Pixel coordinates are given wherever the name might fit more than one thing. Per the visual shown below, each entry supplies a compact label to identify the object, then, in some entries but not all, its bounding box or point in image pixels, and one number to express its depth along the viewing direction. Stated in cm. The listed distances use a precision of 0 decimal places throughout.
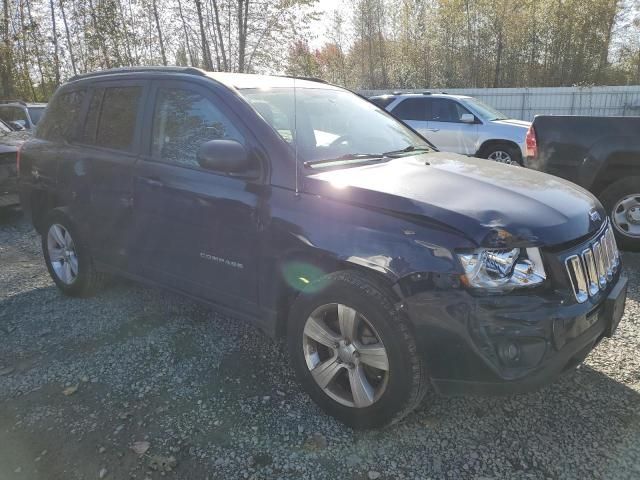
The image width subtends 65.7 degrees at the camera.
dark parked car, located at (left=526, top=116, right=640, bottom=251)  500
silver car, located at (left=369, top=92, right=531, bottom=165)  1014
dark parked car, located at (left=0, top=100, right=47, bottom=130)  1194
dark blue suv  218
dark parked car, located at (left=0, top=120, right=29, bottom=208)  699
